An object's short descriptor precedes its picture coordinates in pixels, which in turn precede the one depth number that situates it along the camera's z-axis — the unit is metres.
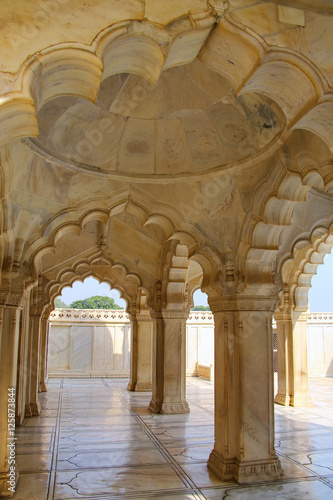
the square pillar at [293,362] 12.71
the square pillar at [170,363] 11.23
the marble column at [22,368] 9.42
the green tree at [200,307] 64.62
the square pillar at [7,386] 5.68
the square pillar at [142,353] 15.62
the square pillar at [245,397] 6.39
